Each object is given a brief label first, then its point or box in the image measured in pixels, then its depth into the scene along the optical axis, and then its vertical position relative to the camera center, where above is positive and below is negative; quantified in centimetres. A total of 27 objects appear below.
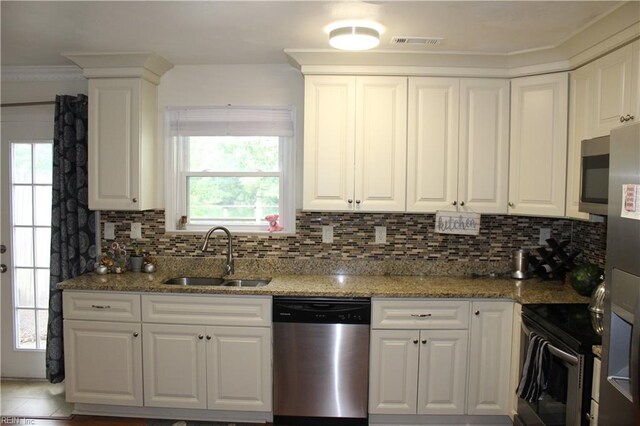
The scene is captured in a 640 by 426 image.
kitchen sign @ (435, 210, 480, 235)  289 -15
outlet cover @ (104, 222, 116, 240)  324 -27
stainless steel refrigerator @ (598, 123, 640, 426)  147 -29
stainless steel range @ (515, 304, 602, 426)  186 -69
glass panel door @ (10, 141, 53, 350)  326 -33
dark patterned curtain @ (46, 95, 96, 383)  304 -5
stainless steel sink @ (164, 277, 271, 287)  298 -58
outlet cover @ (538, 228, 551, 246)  311 -24
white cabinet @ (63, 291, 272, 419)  264 -93
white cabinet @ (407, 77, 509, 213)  280 +37
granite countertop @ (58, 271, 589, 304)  258 -54
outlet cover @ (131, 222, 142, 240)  323 -26
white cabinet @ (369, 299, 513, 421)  260 -91
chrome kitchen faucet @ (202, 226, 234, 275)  301 -39
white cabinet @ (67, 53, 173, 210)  290 +38
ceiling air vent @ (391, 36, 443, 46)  246 +86
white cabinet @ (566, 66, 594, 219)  245 +42
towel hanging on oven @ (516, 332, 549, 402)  212 -81
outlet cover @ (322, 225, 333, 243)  314 -26
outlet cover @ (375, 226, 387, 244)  312 -25
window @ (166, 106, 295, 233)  318 +16
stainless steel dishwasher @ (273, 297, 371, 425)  259 -93
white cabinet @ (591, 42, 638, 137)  211 +53
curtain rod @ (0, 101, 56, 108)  315 +61
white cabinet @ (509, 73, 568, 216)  264 +32
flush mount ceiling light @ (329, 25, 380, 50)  225 +79
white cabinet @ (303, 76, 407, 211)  281 +36
